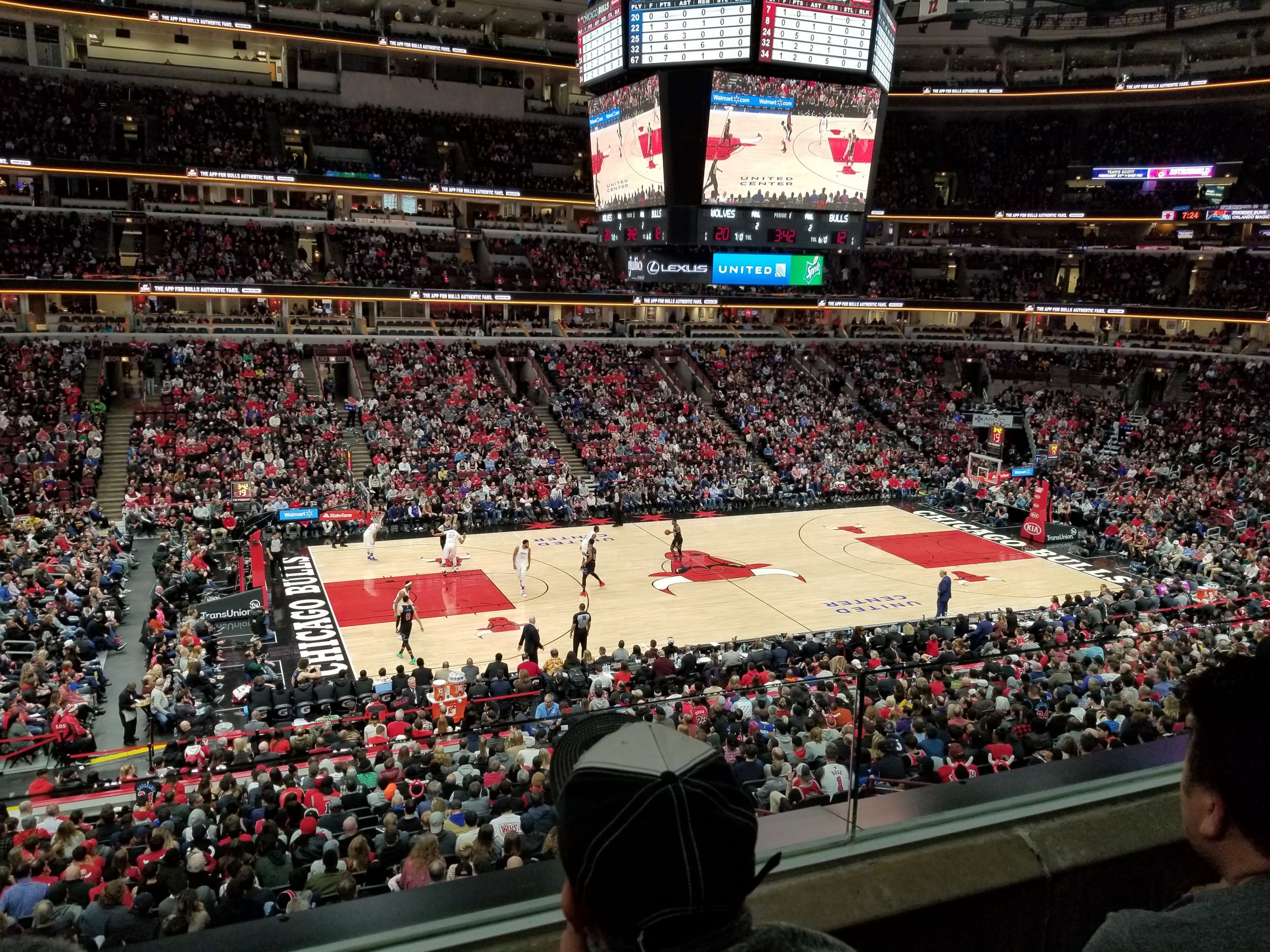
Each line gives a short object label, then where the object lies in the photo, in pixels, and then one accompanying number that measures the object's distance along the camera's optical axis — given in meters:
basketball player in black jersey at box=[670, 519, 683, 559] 24.19
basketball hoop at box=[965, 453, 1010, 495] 32.59
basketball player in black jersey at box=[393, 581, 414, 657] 17.84
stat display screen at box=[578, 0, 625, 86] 19.06
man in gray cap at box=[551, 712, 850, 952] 1.38
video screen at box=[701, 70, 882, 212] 19.31
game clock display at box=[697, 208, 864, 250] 19.98
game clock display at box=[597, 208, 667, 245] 20.03
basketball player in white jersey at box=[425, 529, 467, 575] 23.36
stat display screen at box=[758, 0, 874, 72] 18.09
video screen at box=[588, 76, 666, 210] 19.62
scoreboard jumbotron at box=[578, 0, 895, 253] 18.30
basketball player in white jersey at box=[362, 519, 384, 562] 23.88
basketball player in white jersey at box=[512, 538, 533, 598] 21.48
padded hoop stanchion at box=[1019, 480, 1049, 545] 28.47
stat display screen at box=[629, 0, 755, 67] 17.98
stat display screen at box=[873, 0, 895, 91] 19.20
